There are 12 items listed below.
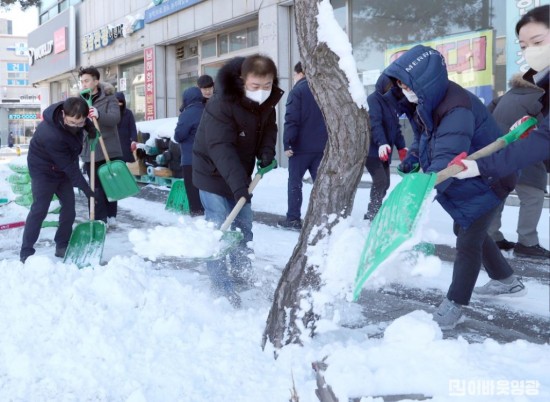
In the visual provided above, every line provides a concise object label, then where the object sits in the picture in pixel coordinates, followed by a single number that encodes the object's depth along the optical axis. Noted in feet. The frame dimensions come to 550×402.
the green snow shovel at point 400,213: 7.23
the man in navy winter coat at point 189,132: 21.42
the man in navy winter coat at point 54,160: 15.33
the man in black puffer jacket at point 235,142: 10.65
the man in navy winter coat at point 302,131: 18.88
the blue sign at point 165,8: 46.98
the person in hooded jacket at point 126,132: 23.58
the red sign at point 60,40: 77.35
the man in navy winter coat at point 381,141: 17.65
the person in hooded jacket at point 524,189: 15.49
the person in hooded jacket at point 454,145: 9.25
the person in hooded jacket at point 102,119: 19.34
